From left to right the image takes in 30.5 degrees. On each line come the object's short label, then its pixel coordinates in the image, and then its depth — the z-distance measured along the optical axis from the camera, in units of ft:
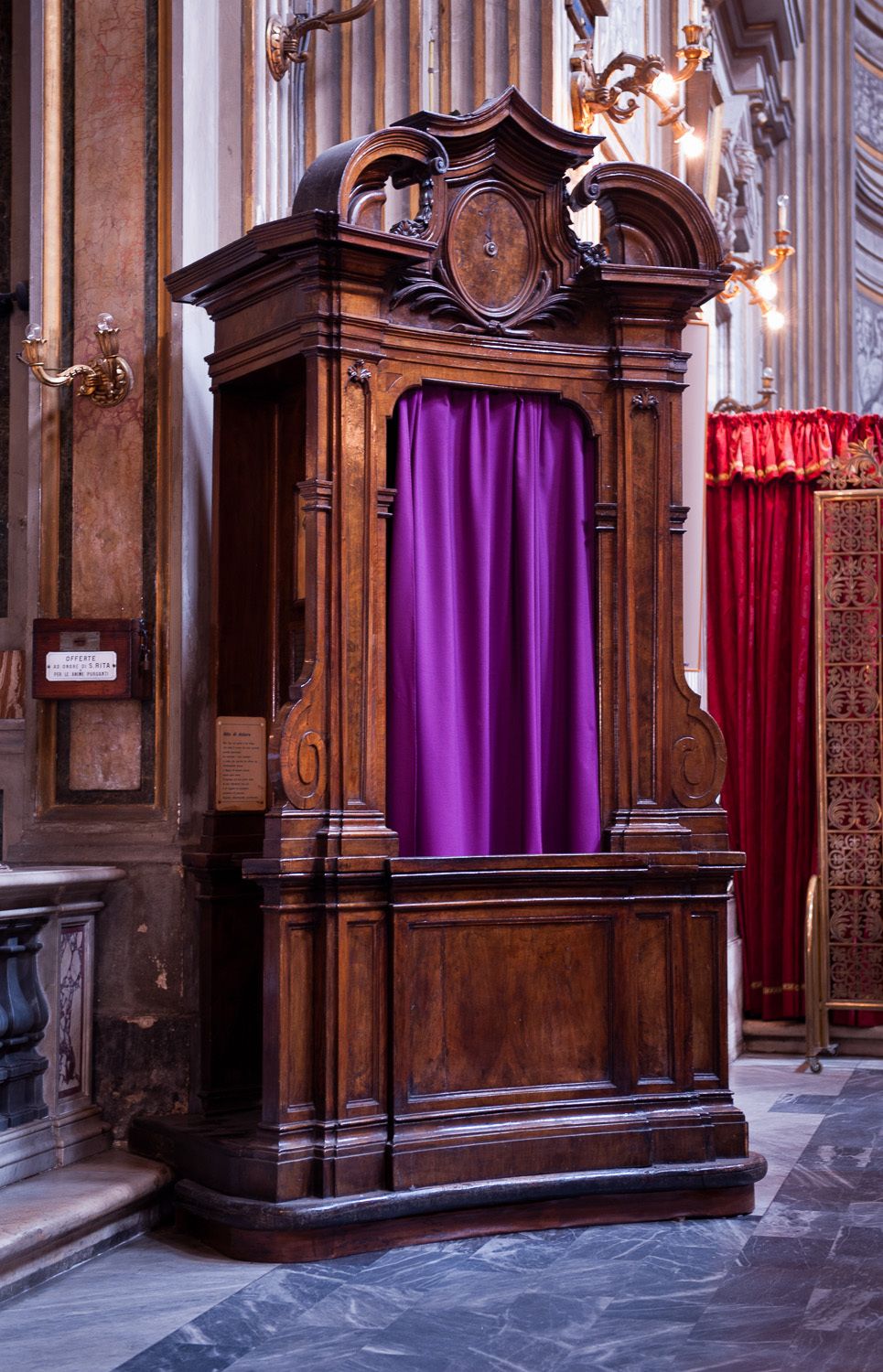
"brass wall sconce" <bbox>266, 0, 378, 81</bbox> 18.30
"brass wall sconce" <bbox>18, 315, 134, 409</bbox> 16.25
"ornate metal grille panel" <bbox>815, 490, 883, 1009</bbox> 23.85
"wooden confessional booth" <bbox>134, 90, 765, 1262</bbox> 14.28
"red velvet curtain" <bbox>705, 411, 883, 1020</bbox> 24.99
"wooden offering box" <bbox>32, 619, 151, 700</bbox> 16.34
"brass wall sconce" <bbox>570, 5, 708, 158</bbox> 20.66
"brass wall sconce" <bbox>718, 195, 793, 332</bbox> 28.27
